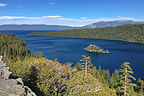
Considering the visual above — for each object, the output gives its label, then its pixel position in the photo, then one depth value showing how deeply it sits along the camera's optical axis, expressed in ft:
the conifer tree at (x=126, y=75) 115.75
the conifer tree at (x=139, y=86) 192.11
